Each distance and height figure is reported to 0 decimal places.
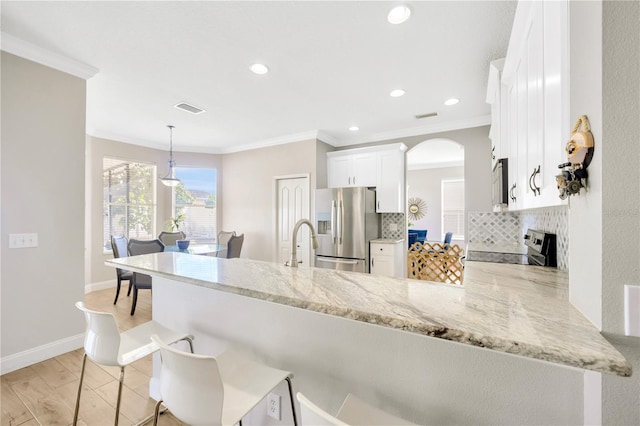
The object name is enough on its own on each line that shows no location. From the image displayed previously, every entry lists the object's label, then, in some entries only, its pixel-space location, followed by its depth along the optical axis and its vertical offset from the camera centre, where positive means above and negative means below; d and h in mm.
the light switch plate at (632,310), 563 -201
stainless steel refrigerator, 3910 -243
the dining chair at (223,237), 4762 -425
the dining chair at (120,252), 3539 -543
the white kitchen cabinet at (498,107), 2045 +888
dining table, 3732 -528
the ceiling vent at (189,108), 3318 +1340
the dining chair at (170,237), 4398 -397
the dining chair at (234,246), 3988 -495
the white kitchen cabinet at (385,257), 3912 -636
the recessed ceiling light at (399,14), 1768 +1345
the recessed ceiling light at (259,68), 2450 +1344
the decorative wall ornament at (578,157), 647 +144
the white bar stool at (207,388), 809 -603
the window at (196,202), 5355 +234
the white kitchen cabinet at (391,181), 4117 +515
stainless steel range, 1801 -246
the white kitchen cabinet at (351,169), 4332 +752
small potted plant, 4839 -145
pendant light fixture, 4242 +527
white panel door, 4516 +13
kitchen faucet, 1392 -161
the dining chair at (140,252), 3262 -473
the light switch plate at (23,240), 2117 -220
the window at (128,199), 4574 +250
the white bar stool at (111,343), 1197 -635
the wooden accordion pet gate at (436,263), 4574 -846
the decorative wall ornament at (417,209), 7609 +147
